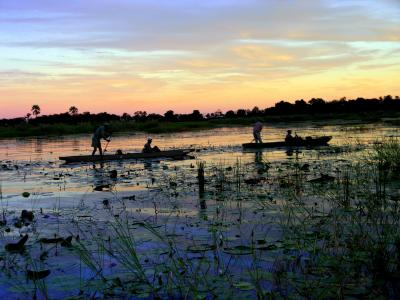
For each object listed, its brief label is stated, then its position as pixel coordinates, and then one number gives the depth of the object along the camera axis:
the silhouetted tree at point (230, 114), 116.19
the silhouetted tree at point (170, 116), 104.62
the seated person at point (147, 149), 24.61
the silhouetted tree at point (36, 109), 113.49
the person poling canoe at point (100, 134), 23.81
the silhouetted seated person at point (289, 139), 28.36
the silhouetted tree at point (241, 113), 117.52
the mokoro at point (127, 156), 23.83
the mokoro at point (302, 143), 28.47
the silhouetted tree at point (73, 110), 116.15
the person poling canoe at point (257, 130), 29.89
